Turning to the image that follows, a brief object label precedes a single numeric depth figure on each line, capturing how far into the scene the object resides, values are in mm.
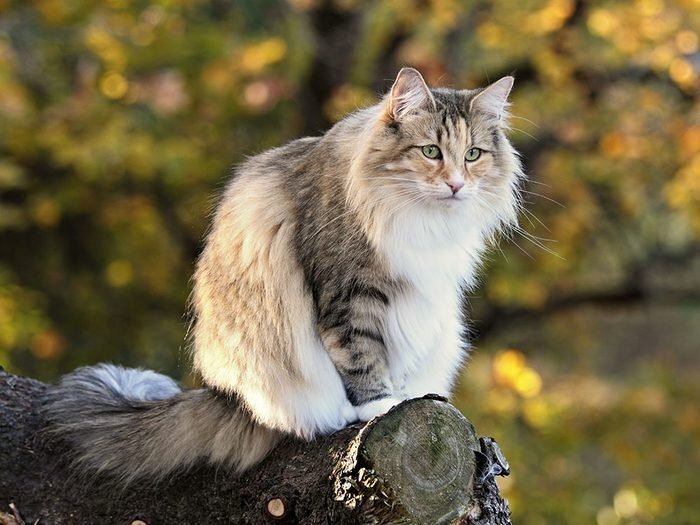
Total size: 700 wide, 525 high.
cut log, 4977
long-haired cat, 6180
